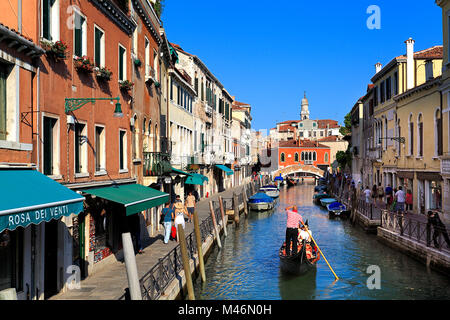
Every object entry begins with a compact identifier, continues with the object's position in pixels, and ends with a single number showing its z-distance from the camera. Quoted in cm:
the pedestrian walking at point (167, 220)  1432
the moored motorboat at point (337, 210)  3003
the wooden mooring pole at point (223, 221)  2139
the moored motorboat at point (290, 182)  7058
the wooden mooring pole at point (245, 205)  3175
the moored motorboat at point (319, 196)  4193
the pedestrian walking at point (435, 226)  1358
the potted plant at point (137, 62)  1425
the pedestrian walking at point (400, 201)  2039
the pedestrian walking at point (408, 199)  2227
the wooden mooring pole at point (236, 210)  2646
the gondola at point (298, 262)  1336
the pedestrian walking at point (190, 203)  1955
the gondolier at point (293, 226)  1335
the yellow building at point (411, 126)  2012
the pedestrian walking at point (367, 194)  2945
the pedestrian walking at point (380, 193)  2884
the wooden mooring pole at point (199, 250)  1301
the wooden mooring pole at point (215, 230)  1836
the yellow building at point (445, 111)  1773
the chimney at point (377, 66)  3647
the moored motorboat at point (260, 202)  3359
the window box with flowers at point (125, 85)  1287
